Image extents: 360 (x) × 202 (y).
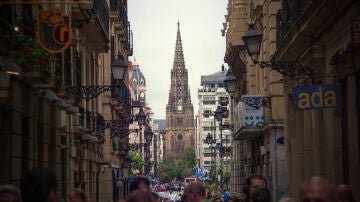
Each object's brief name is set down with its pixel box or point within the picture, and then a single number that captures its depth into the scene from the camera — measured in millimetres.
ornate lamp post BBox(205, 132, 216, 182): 57069
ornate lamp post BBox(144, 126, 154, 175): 49500
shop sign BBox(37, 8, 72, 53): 17864
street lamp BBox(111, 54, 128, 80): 24458
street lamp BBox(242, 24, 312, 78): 21625
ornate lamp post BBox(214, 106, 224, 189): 43469
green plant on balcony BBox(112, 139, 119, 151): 50447
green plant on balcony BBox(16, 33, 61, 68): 16828
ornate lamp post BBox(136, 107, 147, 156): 41781
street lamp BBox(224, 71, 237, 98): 32622
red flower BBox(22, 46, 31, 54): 16781
